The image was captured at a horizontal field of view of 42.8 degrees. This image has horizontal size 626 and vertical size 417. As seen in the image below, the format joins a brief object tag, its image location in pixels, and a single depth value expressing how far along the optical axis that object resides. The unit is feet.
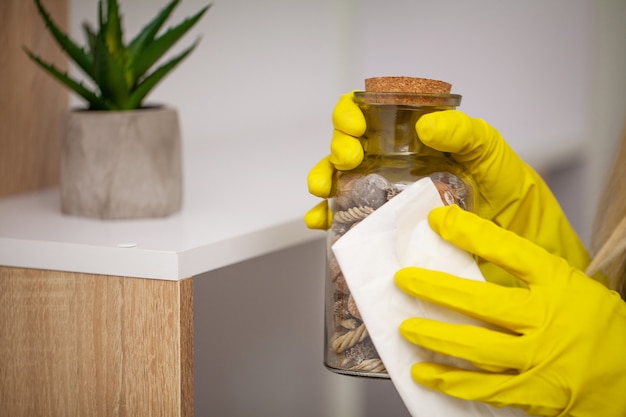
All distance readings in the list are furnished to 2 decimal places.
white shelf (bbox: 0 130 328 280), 2.75
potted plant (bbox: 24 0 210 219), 3.33
